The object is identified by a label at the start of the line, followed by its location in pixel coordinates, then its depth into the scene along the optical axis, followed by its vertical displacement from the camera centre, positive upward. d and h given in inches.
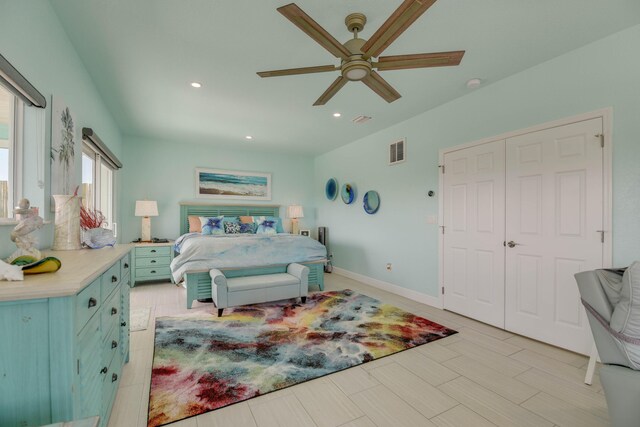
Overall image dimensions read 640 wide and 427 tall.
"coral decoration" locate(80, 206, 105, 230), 90.4 -2.9
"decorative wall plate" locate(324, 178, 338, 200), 232.4 +21.1
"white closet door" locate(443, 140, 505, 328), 120.2 -8.0
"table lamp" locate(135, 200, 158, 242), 187.5 +0.8
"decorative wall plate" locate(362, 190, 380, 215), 187.2 +8.2
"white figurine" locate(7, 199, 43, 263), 49.0 -3.0
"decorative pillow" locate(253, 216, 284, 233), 220.7 -5.7
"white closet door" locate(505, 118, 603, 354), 95.3 -4.7
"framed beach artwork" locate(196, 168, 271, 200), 223.0 +24.0
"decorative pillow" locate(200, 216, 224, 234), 199.3 -8.3
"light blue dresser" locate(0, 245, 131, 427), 35.5 -17.9
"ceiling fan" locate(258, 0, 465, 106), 58.1 +40.2
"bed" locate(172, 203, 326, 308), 140.6 -29.5
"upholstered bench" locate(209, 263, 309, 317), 130.0 -36.0
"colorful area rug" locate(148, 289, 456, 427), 76.3 -47.6
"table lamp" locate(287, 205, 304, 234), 240.2 -0.2
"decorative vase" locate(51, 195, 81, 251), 70.7 -2.6
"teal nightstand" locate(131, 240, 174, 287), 178.7 -30.8
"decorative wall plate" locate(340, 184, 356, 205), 211.2 +15.4
